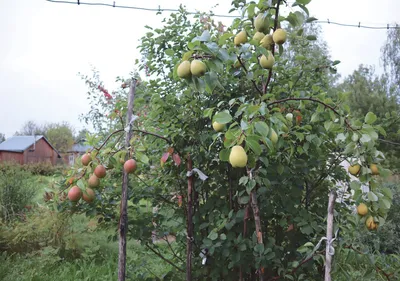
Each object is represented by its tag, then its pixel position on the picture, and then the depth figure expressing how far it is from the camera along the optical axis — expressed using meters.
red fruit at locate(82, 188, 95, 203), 1.22
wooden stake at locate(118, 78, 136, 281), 1.31
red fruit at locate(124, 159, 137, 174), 1.21
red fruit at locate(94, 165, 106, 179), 1.19
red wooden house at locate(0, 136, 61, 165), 14.34
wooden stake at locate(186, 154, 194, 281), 1.50
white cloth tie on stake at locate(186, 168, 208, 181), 1.25
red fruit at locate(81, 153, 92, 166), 1.24
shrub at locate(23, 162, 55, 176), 11.53
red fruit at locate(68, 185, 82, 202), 1.17
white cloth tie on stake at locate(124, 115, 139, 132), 1.27
